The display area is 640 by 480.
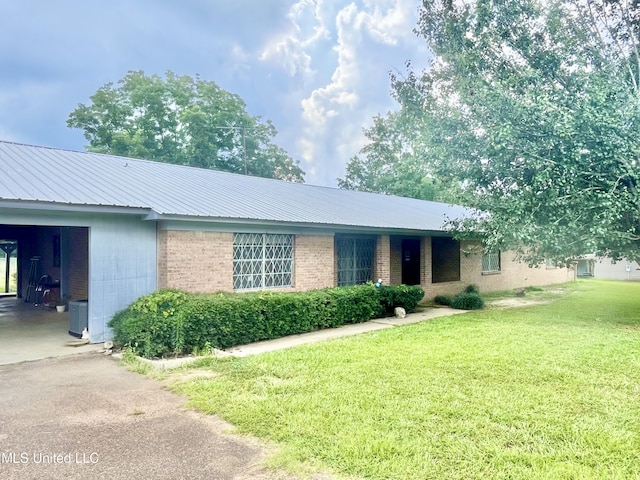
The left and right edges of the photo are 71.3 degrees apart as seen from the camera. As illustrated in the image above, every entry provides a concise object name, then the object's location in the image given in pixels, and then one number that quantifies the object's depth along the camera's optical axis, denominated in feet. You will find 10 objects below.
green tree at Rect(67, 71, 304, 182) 93.97
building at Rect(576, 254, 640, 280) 89.81
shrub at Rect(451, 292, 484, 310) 44.29
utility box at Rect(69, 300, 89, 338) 28.32
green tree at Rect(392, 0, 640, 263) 29.37
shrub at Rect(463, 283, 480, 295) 53.42
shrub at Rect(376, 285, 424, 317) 38.01
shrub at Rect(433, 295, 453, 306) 47.54
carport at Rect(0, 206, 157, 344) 24.41
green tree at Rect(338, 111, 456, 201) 108.58
